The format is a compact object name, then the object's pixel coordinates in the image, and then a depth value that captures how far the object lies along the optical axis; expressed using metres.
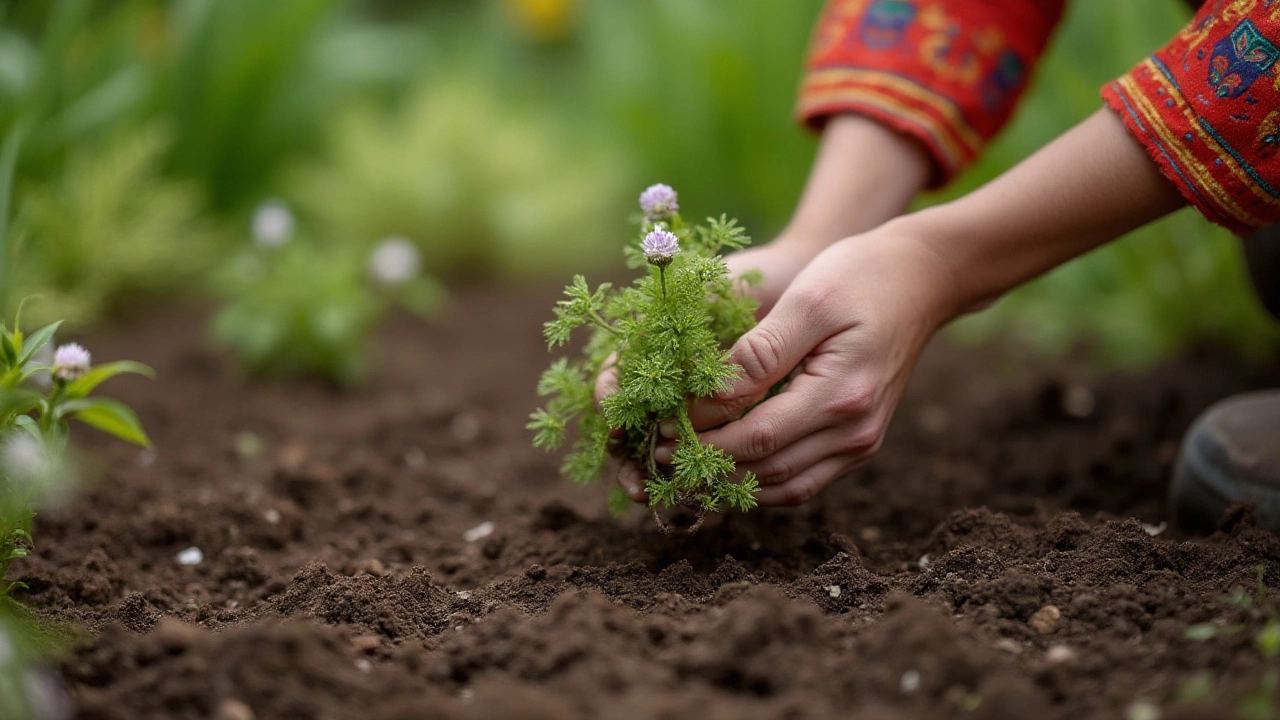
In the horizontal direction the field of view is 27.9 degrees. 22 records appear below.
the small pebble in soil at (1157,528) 1.19
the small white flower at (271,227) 1.46
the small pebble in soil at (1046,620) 1.04
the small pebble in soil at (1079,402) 1.40
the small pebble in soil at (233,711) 0.98
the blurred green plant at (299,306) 1.47
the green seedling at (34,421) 1.04
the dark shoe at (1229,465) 1.17
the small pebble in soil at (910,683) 0.98
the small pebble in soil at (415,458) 1.35
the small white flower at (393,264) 1.51
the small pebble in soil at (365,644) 1.05
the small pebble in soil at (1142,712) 0.96
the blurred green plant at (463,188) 1.93
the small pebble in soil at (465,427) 1.43
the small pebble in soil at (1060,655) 1.01
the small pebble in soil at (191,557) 1.17
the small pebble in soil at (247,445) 1.35
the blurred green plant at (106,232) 1.51
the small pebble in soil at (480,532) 1.22
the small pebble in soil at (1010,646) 1.02
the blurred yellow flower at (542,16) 3.25
